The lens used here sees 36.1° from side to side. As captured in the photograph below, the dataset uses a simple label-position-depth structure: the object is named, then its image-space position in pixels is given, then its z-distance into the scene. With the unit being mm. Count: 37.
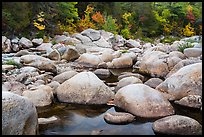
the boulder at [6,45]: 11539
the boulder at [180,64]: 7021
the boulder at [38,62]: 7957
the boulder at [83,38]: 14719
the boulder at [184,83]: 5301
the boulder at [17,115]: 3439
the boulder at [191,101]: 5006
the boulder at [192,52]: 8484
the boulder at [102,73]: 7799
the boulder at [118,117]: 4336
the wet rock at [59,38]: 14141
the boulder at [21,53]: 10372
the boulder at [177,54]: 8225
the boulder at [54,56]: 10039
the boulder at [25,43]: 12289
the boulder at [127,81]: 6054
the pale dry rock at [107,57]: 9891
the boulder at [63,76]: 6574
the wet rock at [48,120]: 4342
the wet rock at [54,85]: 5832
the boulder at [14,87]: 5523
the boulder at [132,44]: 15305
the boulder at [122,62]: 9031
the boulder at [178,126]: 3959
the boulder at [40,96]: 5090
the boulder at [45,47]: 11656
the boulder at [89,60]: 9203
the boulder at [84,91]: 5250
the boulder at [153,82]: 6225
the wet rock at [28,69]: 7447
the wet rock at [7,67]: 7783
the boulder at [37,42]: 12828
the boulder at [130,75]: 7257
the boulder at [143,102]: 4602
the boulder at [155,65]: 7605
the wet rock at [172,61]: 7590
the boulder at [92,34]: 15369
